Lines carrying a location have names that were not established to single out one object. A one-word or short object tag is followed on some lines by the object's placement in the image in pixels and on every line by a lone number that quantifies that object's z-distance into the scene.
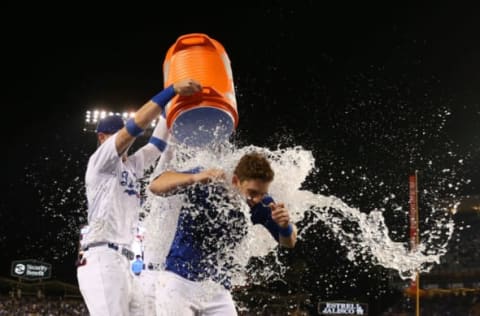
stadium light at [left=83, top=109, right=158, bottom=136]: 20.67
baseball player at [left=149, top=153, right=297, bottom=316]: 3.67
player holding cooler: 4.15
